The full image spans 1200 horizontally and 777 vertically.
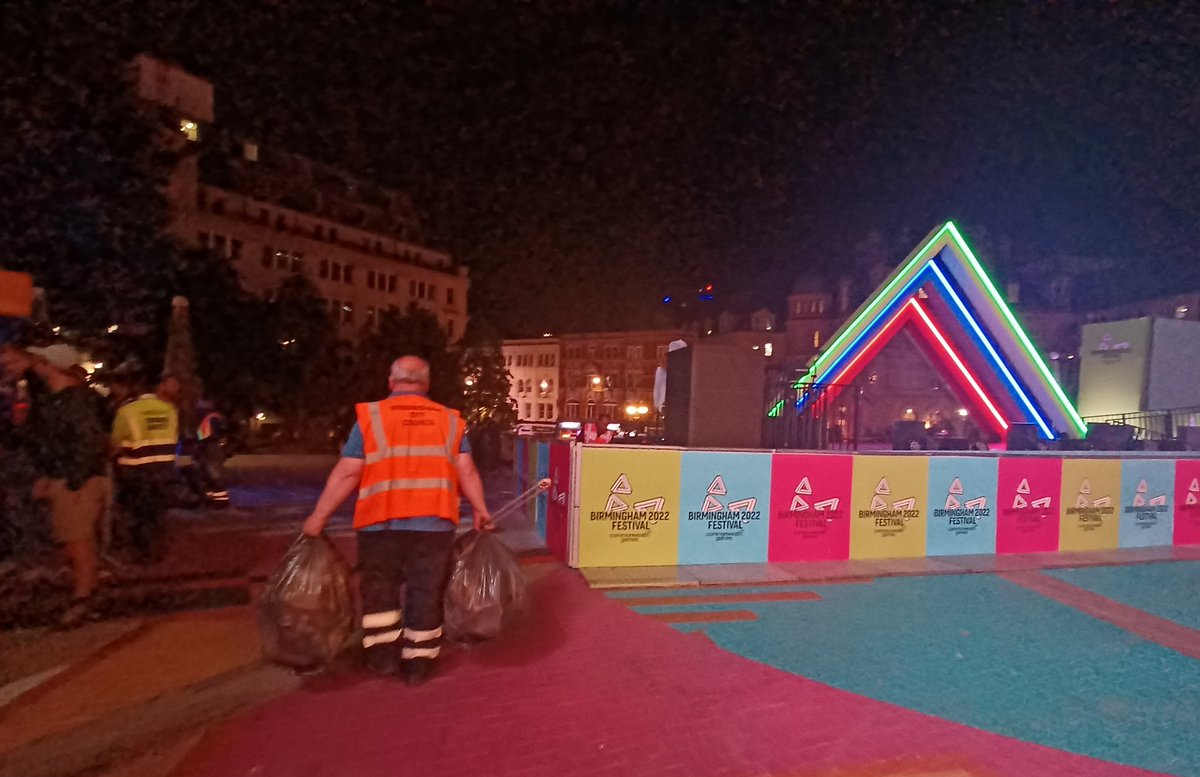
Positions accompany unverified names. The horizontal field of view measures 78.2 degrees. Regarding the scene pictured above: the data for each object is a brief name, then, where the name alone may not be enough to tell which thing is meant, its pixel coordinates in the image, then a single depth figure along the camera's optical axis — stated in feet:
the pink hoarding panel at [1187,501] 31.58
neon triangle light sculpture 42.32
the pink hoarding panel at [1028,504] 28.73
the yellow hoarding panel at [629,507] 23.47
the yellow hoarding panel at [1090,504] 29.58
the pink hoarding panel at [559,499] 24.40
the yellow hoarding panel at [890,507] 26.66
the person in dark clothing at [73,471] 18.15
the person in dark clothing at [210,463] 35.09
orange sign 17.97
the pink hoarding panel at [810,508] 25.71
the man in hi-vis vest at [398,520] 14.37
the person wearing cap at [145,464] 22.63
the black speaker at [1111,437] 53.47
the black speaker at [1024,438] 43.13
